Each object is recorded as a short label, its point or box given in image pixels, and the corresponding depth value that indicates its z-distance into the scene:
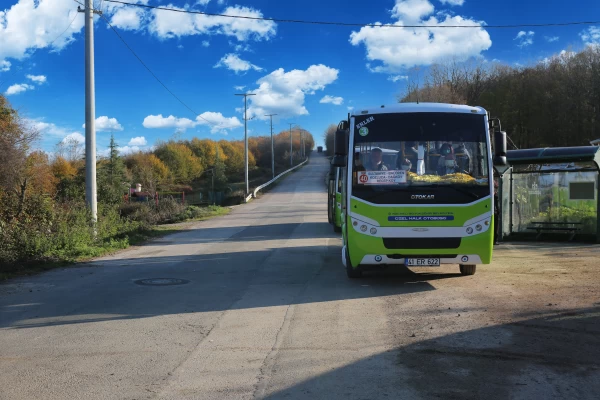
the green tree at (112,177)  45.08
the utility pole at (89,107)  16.73
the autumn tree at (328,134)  135.90
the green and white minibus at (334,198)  17.33
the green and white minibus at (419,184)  8.45
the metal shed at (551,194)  14.66
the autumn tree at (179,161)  90.19
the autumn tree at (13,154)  19.64
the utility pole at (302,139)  131.04
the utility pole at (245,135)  50.13
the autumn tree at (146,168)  72.50
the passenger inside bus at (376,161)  8.73
